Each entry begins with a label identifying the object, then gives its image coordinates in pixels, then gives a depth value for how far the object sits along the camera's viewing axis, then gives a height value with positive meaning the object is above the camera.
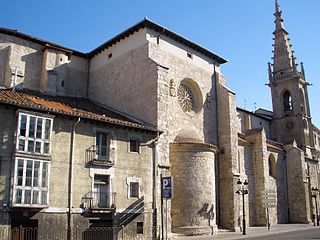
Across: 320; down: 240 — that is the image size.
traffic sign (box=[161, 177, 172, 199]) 18.48 -0.02
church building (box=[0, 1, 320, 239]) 15.61 +2.57
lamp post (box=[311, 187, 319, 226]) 38.37 -0.53
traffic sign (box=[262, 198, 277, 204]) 26.34 -1.03
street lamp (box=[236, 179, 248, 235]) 22.85 -0.33
